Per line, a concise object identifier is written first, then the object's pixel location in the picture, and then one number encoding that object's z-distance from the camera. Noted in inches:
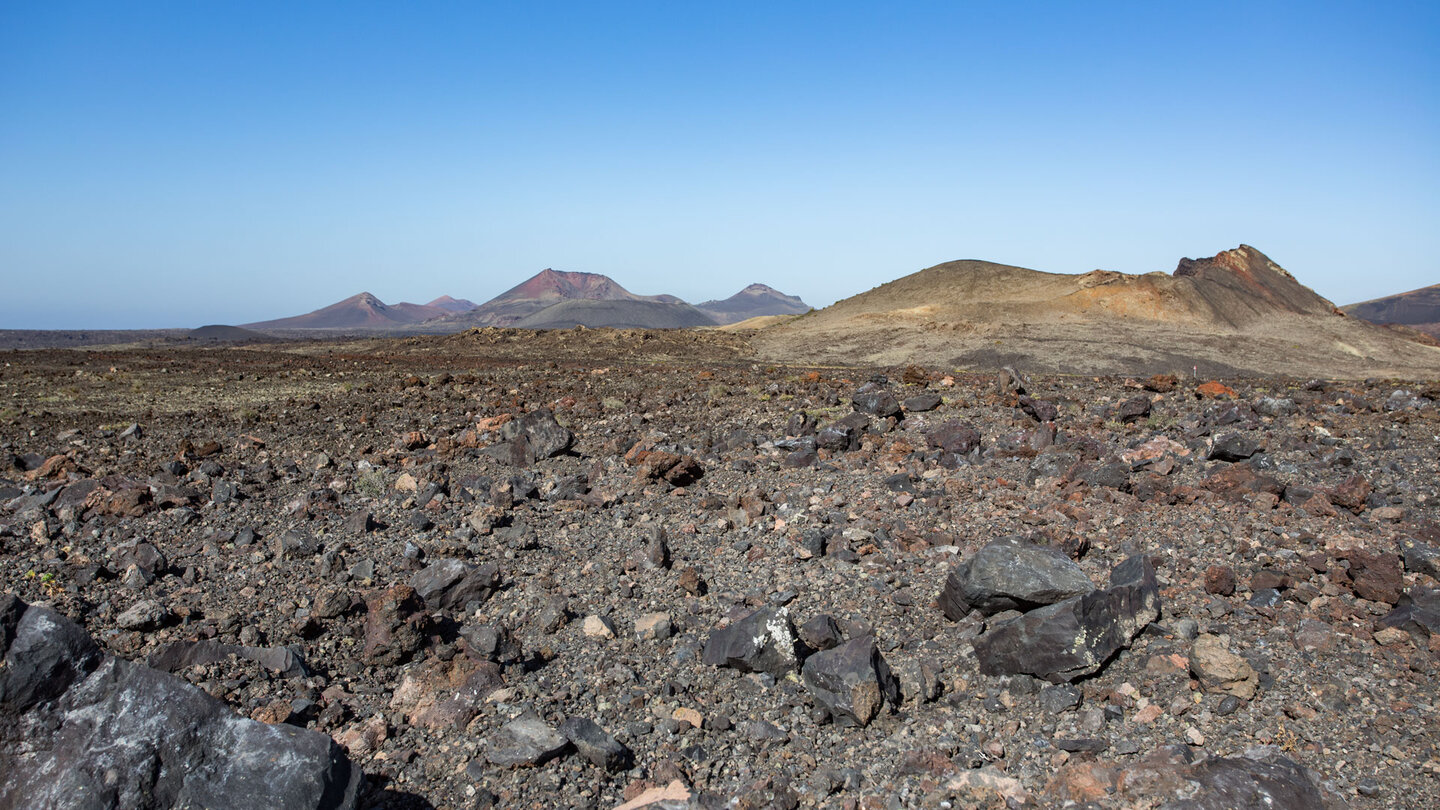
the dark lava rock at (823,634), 181.0
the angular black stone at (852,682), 156.8
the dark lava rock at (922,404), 408.5
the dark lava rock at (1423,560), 198.7
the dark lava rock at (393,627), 179.9
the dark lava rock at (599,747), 144.9
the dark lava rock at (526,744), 144.1
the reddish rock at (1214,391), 465.8
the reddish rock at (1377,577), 187.2
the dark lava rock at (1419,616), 169.5
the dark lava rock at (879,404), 394.0
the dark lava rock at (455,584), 215.0
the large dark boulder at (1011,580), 183.9
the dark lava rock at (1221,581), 197.2
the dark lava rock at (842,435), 352.2
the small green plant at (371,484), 313.9
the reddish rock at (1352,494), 246.8
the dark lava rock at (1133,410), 397.4
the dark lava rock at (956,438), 336.5
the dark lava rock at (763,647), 173.5
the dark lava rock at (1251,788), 122.6
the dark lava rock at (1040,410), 395.6
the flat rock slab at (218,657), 174.1
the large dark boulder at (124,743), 107.2
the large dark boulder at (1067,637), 166.1
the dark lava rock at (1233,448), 299.7
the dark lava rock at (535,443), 358.6
